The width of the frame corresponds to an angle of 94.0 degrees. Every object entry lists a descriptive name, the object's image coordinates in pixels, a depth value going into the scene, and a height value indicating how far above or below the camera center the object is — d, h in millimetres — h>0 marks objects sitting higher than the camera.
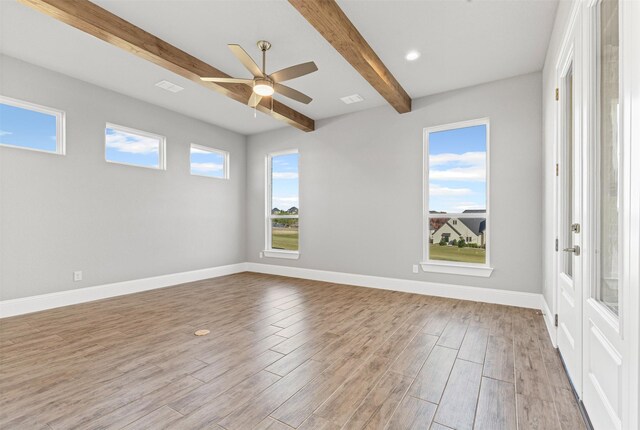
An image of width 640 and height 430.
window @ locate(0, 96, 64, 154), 3566 +1115
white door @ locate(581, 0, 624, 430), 1318 -34
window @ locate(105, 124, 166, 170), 4523 +1091
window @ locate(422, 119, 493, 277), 4230 +241
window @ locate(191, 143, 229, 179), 5754 +1073
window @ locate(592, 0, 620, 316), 1354 +294
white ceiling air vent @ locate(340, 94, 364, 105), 4633 +1845
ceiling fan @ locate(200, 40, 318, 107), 2779 +1392
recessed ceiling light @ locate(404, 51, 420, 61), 3432 +1865
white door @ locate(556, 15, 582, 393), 1884 +43
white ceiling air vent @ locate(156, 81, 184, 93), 4177 +1847
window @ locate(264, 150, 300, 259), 6125 +193
